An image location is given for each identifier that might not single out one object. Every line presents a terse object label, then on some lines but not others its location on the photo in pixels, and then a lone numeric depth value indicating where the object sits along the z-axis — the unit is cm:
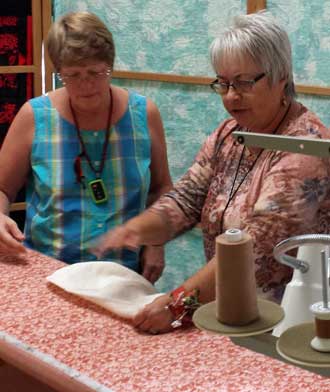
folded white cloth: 235
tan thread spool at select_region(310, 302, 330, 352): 167
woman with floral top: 222
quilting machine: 189
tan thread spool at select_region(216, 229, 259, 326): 175
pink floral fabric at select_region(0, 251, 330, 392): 200
